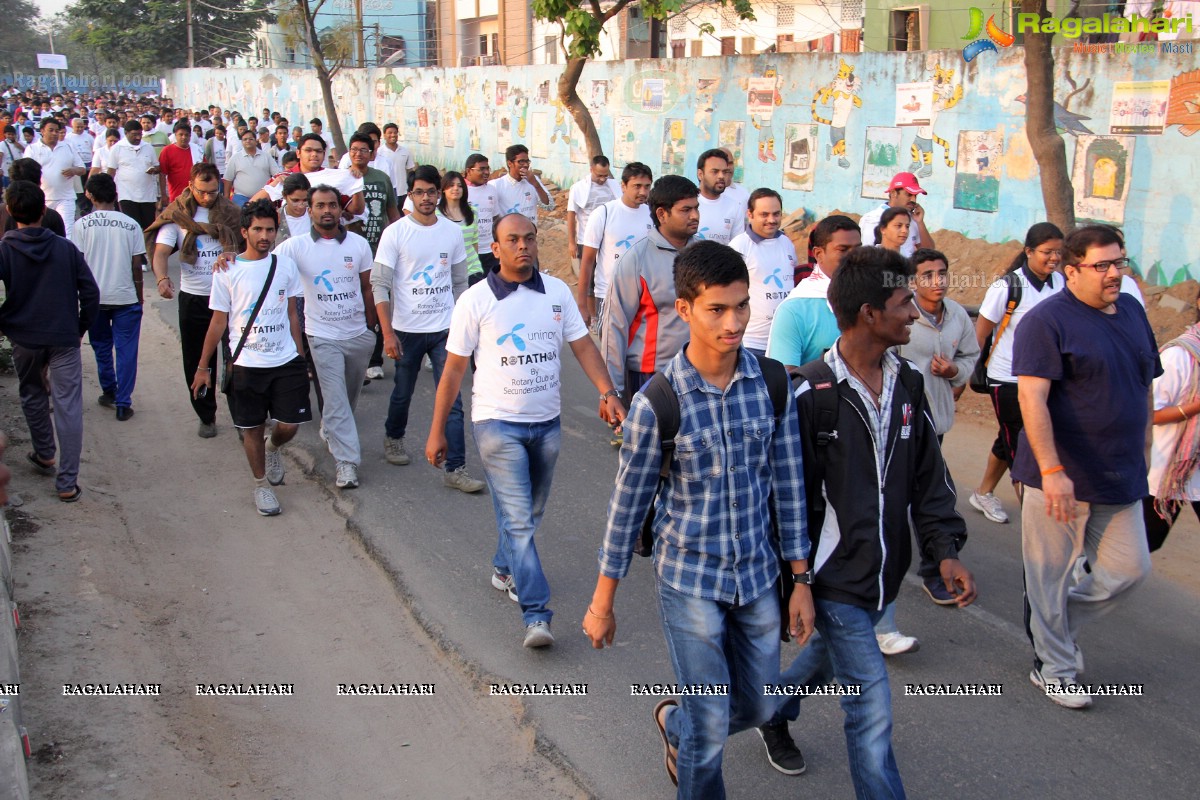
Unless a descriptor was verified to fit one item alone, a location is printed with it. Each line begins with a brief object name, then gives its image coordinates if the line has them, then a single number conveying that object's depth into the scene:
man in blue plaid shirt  3.23
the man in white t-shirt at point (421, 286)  7.12
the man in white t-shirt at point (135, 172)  15.01
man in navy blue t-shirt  4.25
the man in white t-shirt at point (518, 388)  4.92
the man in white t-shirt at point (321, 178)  9.33
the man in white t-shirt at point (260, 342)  6.78
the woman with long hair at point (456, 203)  8.79
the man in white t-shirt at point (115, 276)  8.42
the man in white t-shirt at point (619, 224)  8.54
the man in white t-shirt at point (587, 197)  10.52
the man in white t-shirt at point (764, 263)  6.67
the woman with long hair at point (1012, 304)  6.03
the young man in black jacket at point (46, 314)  6.62
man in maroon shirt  14.95
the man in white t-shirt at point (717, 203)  8.21
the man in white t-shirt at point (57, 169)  14.65
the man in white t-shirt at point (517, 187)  10.65
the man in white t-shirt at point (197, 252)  7.82
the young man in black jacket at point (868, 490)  3.31
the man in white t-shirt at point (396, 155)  13.57
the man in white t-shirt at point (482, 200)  10.39
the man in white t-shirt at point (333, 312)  7.15
